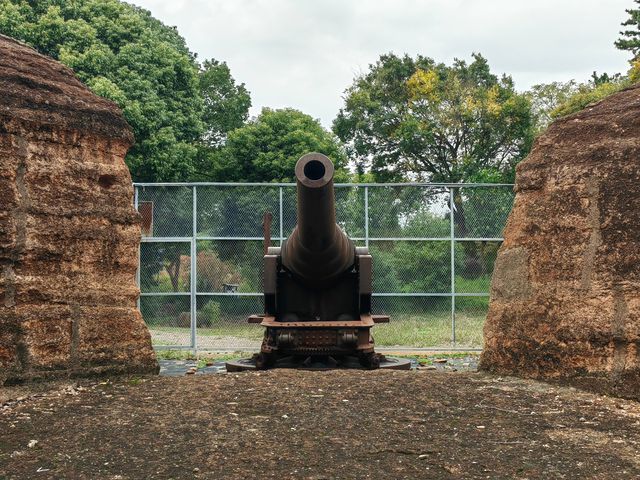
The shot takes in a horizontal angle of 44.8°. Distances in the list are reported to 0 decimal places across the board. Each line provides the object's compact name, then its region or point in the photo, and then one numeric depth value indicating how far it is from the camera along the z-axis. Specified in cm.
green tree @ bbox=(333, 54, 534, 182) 2820
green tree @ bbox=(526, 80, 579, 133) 3467
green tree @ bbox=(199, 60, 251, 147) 3184
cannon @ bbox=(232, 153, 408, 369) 834
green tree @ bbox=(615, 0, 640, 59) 2730
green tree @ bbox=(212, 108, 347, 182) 2434
